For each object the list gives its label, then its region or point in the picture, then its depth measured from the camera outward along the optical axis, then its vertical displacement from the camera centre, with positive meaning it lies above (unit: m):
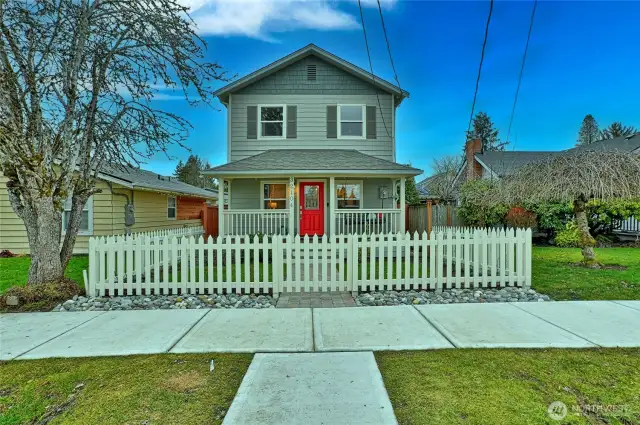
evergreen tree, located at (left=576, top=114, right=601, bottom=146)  50.66 +12.71
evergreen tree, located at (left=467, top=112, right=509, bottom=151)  48.28 +11.76
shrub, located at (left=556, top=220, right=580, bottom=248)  12.89 -1.11
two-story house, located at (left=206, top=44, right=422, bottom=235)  12.11 +3.22
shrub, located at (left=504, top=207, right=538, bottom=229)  13.39 -0.32
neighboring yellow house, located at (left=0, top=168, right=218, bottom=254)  11.41 -0.10
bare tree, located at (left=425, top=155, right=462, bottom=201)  28.30 +3.25
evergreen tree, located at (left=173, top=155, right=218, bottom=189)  41.25 +4.89
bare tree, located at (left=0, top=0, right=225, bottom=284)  5.43 +2.22
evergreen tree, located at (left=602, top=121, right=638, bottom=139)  43.03 +10.76
